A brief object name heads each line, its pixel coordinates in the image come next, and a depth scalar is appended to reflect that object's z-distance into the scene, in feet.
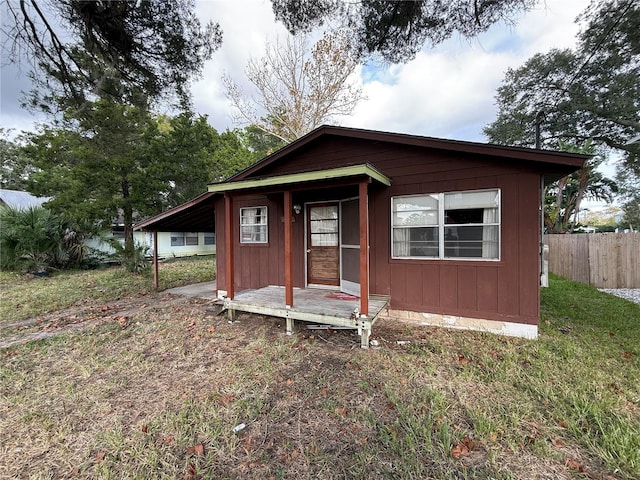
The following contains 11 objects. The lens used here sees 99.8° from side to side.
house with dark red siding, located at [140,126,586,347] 13.58
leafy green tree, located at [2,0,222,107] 13.04
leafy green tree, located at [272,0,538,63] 14.61
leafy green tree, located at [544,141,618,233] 41.32
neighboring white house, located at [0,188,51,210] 51.90
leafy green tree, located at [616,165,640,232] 53.78
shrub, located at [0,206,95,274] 32.53
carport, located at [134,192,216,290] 22.45
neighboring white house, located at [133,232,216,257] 54.90
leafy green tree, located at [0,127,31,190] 73.67
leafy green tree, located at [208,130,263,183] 52.54
